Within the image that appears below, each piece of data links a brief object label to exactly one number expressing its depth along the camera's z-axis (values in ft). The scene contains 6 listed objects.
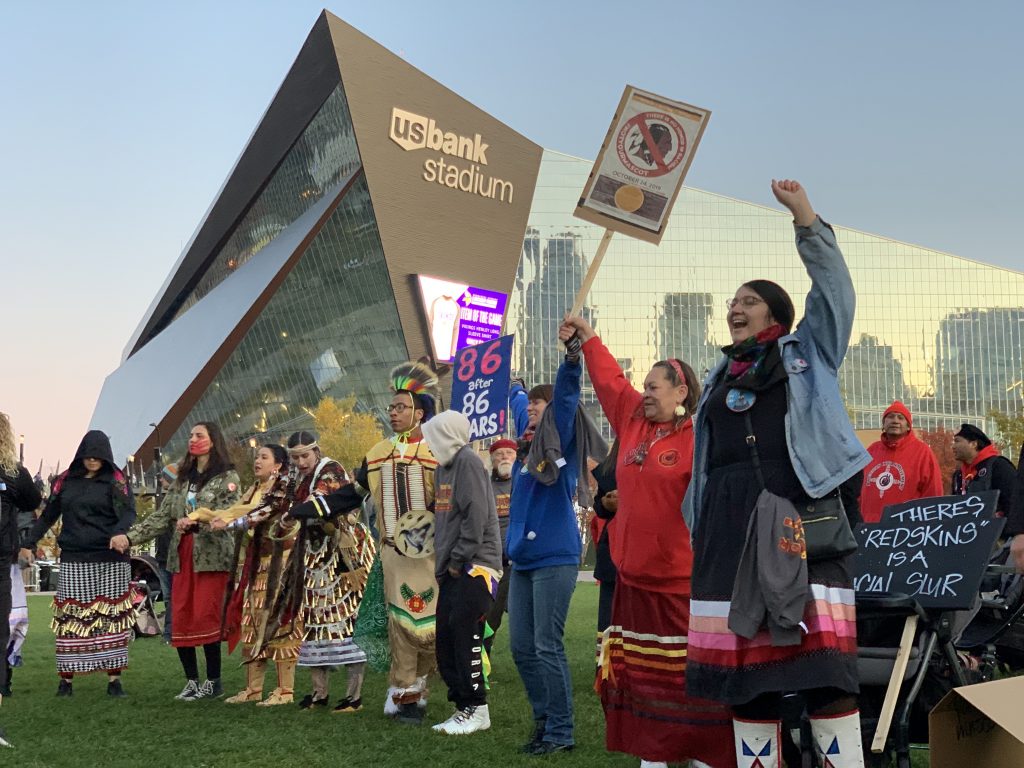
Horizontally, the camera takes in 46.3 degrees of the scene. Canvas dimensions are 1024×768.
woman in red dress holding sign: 15.51
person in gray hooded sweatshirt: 22.74
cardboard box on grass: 11.60
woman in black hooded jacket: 30.45
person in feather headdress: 24.62
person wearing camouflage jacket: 29.01
